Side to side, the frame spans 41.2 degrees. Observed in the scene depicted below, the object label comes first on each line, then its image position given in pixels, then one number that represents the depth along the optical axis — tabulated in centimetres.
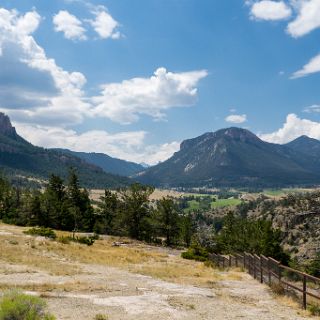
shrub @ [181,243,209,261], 5175
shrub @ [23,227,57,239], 5012
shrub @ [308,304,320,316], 1805
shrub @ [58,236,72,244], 4632
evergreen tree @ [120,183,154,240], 7588
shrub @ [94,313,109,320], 1475
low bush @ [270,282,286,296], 2228
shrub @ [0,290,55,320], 1080
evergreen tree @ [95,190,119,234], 8956
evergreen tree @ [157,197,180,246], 7888
